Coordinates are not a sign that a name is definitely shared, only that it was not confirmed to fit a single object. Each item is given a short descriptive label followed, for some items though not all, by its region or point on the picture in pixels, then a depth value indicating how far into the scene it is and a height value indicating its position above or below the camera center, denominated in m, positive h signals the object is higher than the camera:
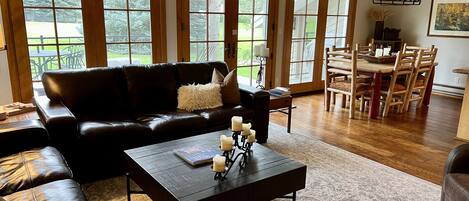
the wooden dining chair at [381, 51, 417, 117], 4.61 -0.65
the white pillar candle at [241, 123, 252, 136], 2.14 -0.58
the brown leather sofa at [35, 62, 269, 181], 2.61 -0.70
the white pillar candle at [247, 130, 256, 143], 2.16 -0.63
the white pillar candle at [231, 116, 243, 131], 2.11 -0.53
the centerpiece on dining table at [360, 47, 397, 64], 4.96 -0.29
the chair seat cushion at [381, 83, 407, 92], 4.86 -0.70
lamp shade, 2.51 -0.09
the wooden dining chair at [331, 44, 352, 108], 5.23 -0.23
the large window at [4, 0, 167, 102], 3.61 -0.04
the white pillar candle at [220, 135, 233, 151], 1.95 -0.60
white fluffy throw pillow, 3.32 -0.60
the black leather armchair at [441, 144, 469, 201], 1.93 -0.77
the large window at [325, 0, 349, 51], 6.18 +0.23
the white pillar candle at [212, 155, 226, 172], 1.85 -0.68
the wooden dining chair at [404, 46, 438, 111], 4.84 -0.52
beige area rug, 2.59 -1.16
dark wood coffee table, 1.82 -0.79
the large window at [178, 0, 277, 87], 4.67 +0.02
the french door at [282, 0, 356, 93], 5.74 +0.00
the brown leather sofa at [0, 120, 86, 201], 1.70 -0.76
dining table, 4.54 -0.46
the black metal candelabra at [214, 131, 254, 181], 1.95 -0.74
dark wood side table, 3.76 -0.73
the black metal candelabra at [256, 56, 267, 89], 5.52 -0.42
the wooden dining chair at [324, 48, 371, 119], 4.59 -0.60
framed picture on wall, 5.94 +0.33
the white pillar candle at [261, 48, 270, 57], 4.43 -0.22
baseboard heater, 6.14 -0.94
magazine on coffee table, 2.10 -0.75
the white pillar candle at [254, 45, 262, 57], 4.42 -0.20
